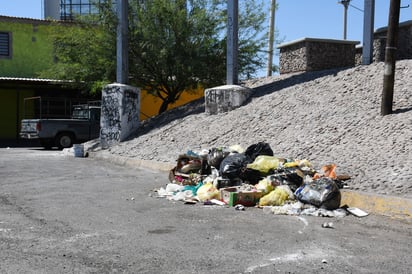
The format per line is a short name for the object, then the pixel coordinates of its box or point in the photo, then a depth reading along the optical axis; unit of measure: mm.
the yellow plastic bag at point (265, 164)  8219
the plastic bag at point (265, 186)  7664
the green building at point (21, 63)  27812
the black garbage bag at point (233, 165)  8328
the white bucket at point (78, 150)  17172
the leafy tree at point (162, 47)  17797
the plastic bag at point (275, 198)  7300
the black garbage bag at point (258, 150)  8992
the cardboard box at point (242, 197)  7445
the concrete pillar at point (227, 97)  14922
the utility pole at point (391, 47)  9125
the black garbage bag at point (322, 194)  6800
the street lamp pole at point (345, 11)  30997
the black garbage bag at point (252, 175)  8234
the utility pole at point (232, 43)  15766
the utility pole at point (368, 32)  13641
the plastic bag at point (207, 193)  7874
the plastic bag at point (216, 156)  9133
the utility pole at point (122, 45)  17312
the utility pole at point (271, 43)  20281
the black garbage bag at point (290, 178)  7637
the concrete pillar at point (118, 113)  17500
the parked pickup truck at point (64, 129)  20297
